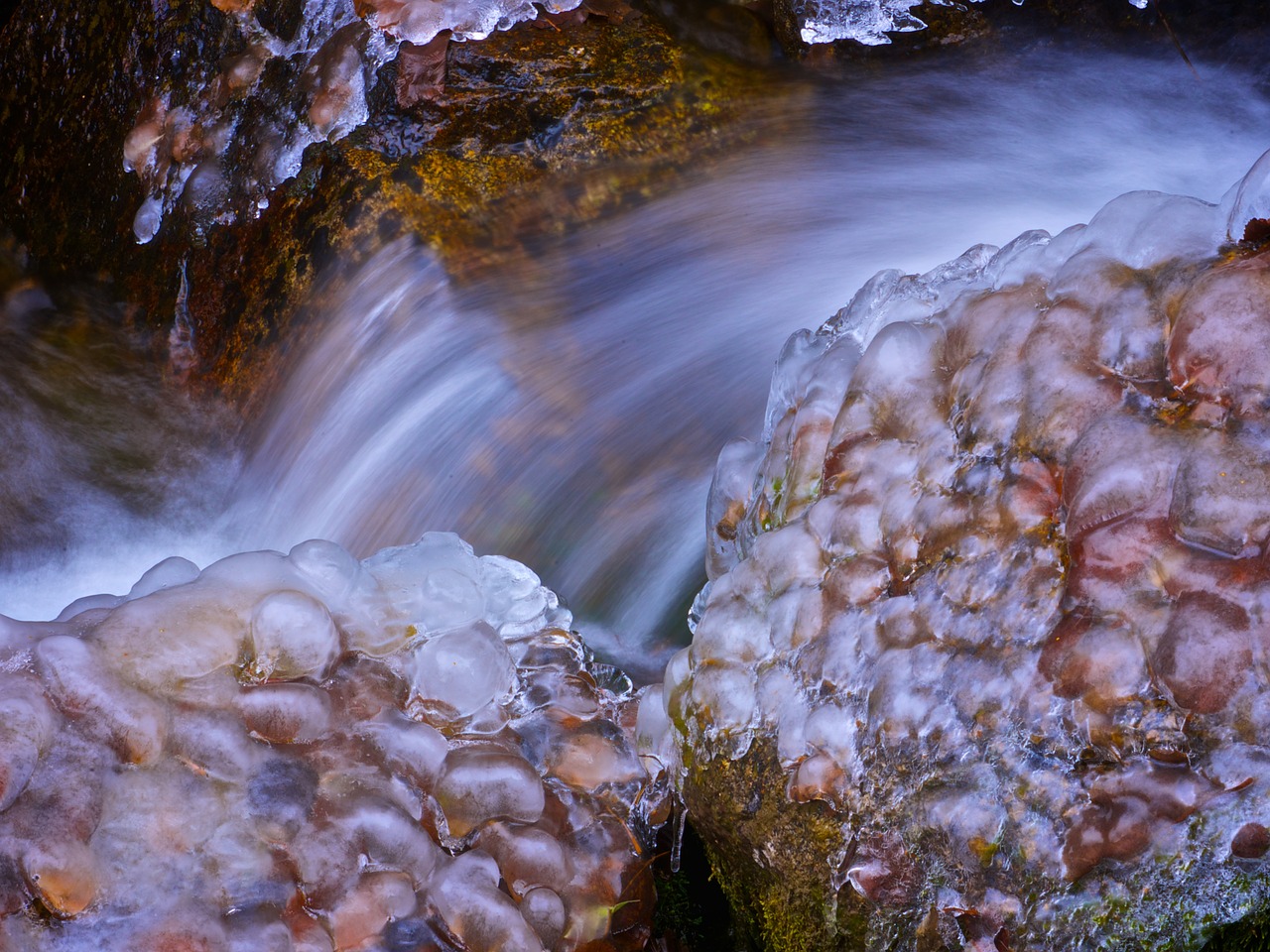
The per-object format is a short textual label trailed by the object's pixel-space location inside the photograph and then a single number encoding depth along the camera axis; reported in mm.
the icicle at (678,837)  2051
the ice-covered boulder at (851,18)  2713
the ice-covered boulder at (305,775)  1576
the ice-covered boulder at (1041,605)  1314
